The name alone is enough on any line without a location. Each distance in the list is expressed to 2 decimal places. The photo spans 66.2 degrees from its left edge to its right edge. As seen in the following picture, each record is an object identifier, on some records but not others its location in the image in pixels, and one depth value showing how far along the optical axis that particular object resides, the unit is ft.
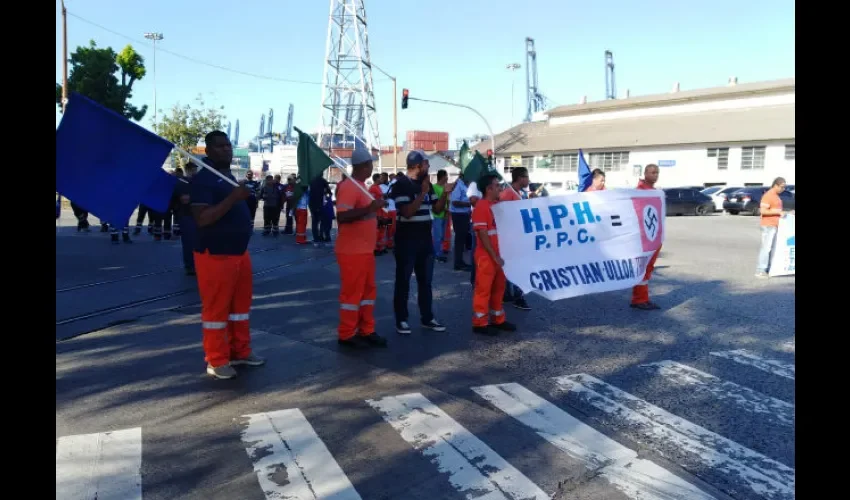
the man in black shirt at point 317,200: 53.95
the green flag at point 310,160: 23.36
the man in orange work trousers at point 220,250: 17.79
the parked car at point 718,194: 119.85
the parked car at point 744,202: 111.55
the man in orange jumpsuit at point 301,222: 57.98
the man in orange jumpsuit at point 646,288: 29.58
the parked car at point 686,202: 112.27
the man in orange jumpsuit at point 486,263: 24.30
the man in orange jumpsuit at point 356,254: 21.40
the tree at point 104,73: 99.19
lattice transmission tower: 201.46
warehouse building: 155.33
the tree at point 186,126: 154.40
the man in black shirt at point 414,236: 23.57
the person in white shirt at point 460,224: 41.80
